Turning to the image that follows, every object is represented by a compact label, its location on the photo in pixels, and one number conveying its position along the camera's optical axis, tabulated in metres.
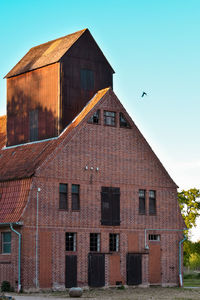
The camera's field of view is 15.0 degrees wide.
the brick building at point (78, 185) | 47.44
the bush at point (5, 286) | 46.12
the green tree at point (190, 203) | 82.38
